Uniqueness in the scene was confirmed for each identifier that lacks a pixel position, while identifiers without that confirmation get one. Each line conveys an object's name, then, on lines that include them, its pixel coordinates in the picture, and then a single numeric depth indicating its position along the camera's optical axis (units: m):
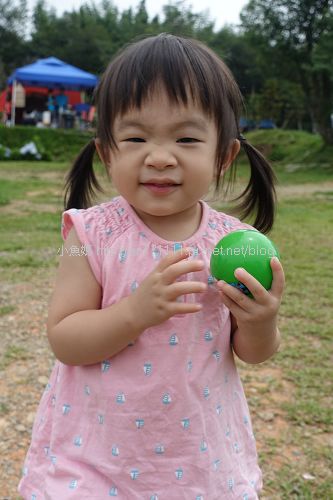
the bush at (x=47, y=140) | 15.66
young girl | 0.98
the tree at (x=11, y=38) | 36.19
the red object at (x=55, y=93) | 19.93
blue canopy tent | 16.31
